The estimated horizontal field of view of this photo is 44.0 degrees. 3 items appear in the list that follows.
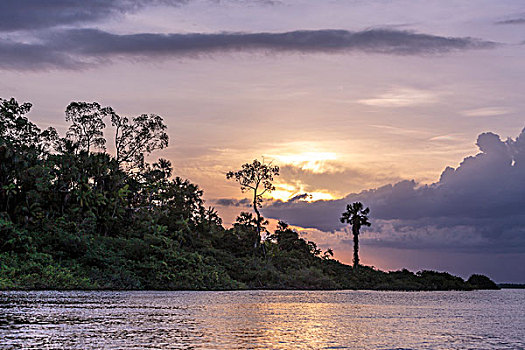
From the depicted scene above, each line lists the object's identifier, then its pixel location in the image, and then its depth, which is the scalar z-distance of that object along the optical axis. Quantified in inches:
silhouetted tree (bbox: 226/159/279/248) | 4660.4
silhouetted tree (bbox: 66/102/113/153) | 4175.7
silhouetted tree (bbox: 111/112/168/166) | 4315.9
